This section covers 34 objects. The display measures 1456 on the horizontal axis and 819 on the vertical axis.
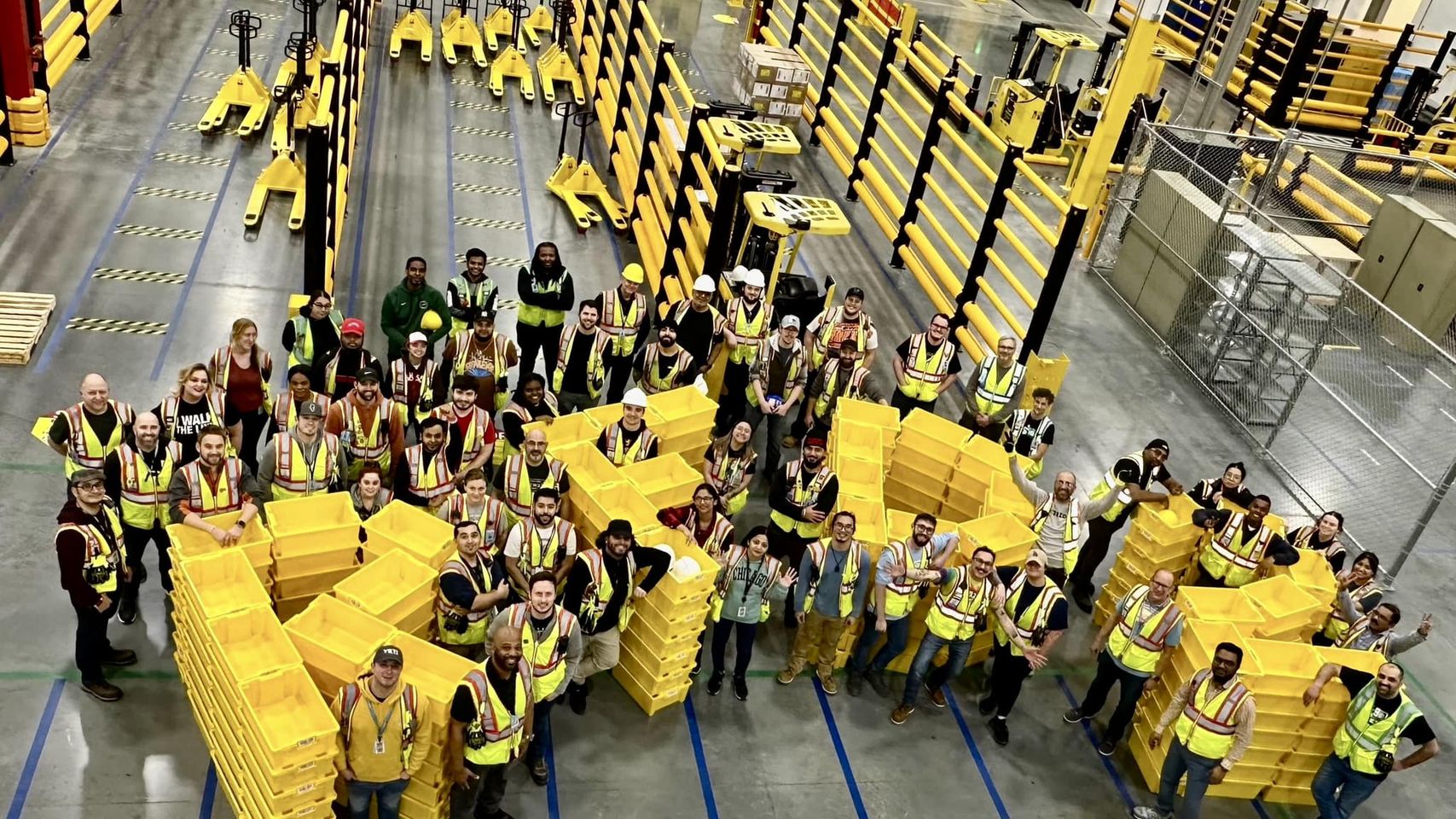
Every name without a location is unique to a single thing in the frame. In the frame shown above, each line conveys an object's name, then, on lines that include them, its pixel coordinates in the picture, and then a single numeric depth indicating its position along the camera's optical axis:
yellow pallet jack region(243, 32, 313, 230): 13.20
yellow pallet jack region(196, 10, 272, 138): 15.45
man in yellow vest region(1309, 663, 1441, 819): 7.30
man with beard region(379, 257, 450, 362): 9.62
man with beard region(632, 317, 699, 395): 9.76
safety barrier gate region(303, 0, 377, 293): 9.88
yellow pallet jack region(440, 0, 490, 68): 19.59
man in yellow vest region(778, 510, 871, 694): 7.65
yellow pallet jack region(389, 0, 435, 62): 19.40
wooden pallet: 9.93
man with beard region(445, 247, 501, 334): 9.97
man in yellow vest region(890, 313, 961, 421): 10.27
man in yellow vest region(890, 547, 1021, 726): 7.65
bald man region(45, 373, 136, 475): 7.23
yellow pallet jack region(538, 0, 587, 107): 18.97
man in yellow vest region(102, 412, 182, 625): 7.06
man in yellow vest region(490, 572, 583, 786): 6.45
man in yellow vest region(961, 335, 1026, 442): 10.02
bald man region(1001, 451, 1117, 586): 8.48
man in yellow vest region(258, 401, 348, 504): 7.59
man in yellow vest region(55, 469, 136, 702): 6.45
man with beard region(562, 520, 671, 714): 7.08
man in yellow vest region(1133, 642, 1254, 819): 7.09
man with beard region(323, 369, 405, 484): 8.05
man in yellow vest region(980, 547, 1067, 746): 7.63
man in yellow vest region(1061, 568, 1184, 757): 7.65
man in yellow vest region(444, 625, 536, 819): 6.06
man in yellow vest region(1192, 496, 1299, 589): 8.84
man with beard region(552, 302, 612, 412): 9.64
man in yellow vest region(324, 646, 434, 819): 5.79
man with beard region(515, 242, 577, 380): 10.14
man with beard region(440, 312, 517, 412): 9.02
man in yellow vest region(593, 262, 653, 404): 9.84
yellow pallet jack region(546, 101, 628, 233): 14.76
